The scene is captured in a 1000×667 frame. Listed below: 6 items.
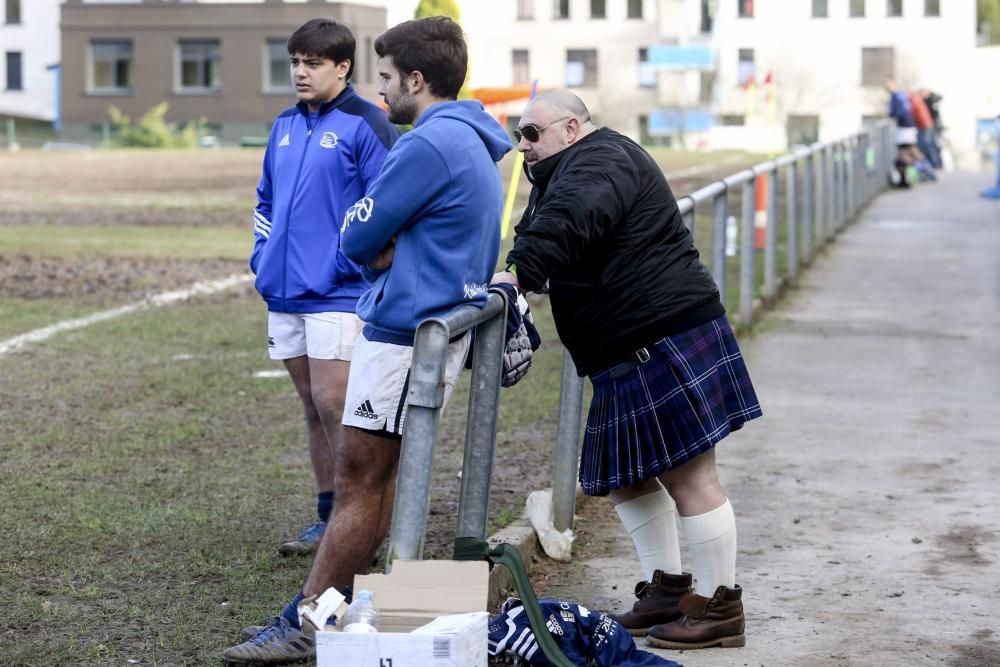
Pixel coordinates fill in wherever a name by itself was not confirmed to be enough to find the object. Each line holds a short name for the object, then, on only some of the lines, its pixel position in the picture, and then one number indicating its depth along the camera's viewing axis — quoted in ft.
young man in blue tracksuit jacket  35.01
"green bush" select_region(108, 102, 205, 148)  338.13
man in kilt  29.48
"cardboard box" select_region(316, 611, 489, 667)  24.30
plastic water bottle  25.61
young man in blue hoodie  28.30
